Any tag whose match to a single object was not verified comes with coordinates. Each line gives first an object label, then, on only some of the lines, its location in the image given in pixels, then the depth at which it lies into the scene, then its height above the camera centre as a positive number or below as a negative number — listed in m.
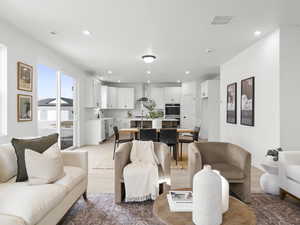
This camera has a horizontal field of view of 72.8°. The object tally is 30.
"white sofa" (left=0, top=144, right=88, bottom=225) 1.51 -0.75
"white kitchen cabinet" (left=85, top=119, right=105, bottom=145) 7.42 -0.83
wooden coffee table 1.41 -0.77
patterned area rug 2.23 -1.22
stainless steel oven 9.80 +0.02
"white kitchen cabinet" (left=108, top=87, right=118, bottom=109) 9.50 +0.62
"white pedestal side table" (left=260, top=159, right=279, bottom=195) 2.90 -0.98
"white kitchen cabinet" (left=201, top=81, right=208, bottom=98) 7.89 +0.85
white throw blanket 2.57 -0.92
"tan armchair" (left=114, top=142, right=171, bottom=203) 2.62 -0.80
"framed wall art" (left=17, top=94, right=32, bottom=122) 3.73 +0.04
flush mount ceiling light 5.14 +1.33
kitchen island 8.22 -0.53
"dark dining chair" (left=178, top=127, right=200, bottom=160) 4.97 -0.72
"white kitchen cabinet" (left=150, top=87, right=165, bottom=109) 10.05 +0.66
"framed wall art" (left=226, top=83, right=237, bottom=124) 5.29 +0.20
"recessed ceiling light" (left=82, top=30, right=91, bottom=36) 3.78 +1.47
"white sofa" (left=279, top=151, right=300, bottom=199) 2.51 -0.80
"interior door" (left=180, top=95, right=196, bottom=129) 9.23 -0.03
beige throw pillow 2.06 -0.60
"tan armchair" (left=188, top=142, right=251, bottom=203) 2.63 -0.75
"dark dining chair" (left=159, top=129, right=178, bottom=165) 4.73 -0.60
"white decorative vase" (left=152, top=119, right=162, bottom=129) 5.36 -0.36
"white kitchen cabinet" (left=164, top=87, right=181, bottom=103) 9.84 +0.79
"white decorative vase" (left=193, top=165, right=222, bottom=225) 1.35 -0.60
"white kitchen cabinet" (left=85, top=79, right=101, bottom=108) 7.38 +0.61
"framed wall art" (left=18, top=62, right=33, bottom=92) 3.75 +0.64
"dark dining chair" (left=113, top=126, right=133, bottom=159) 5.25 -0.78
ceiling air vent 3.21 +1.47
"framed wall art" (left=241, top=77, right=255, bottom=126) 4.43 +0.22
